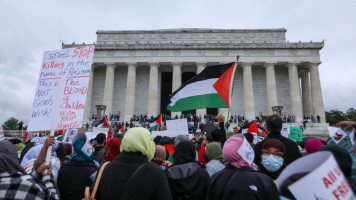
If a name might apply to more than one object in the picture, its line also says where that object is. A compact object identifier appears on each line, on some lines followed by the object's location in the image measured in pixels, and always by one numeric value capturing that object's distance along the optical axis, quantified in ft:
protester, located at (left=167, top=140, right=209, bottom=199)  11.91
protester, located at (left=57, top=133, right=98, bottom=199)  11.30
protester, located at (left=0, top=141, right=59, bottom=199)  7.29
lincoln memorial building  118.83
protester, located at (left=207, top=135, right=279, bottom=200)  8.13
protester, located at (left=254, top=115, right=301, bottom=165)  13.38
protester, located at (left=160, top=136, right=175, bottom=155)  21.49
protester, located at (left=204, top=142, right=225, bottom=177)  13.35
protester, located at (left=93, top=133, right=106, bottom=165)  17.71
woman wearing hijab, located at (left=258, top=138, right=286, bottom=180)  9.80
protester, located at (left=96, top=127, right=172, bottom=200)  8.24
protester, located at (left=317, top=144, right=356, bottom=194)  7.61
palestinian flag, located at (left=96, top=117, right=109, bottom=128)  52.04
